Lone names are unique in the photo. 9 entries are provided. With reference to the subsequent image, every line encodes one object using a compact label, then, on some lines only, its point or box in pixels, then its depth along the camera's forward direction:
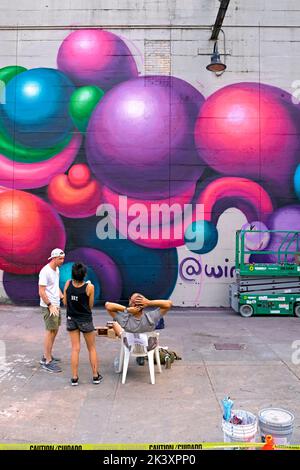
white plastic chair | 5.92
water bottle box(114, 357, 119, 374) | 6.45
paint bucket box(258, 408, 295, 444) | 3.55
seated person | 5.88
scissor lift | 10.72
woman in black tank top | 5.79
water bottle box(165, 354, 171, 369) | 6.57
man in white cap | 6.49
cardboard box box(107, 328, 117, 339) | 6.82
